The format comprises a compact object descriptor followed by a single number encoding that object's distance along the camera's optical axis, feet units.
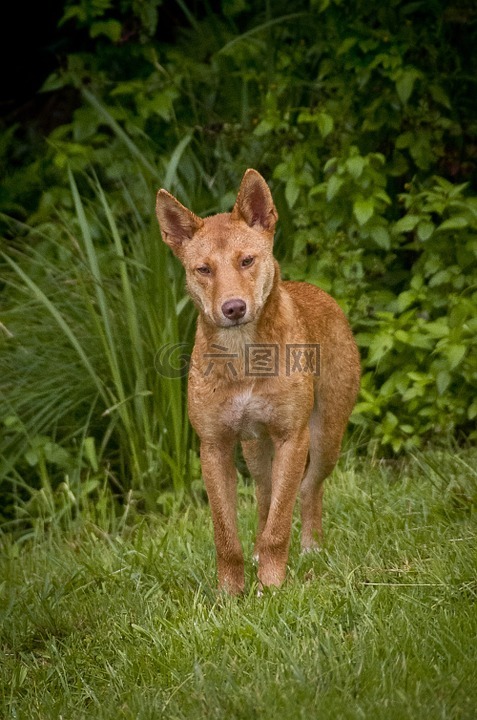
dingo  32.48
